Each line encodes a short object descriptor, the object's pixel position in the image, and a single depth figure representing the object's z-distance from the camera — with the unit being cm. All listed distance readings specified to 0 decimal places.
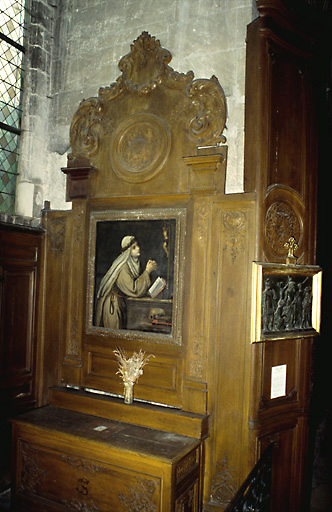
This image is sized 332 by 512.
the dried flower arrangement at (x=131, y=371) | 396
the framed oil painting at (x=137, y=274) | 394
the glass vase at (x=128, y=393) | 397
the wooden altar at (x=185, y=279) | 356
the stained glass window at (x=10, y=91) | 454
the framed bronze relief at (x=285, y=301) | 335
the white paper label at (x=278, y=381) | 376
